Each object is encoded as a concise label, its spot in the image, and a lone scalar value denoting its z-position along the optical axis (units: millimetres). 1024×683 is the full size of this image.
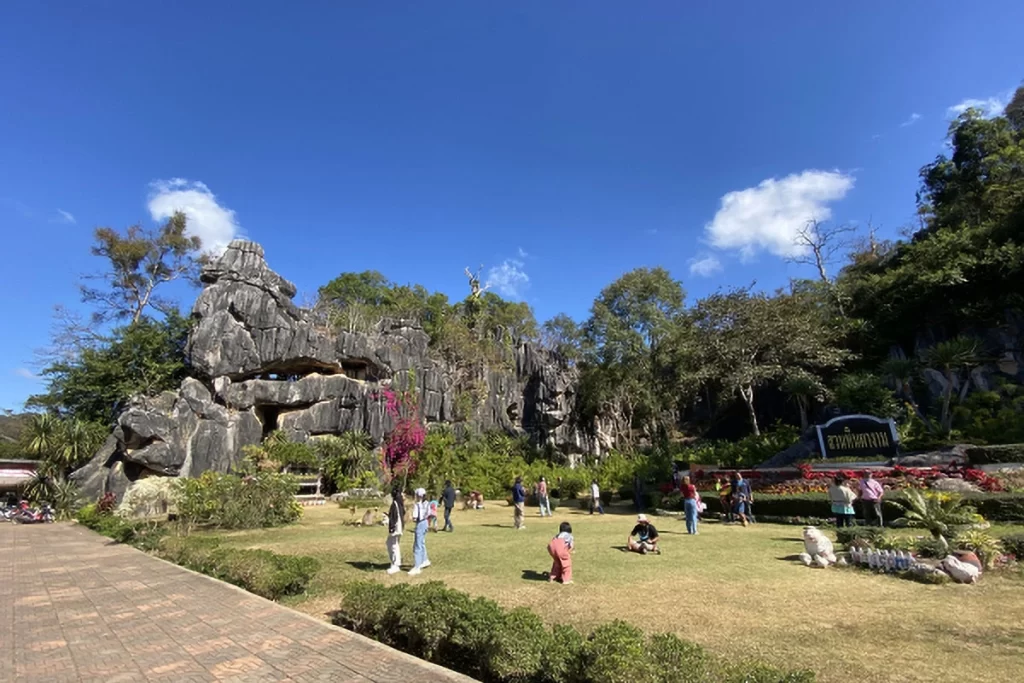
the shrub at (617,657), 3711
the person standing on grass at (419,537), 9453
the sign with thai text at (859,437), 17264
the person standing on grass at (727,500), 15484
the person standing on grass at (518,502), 15520
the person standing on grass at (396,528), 9484
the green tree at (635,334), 33625
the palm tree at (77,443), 27984
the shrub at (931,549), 8172
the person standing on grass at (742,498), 14633
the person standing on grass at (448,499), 15195
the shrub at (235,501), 16312
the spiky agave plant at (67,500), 27031
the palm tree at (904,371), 23094
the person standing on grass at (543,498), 18734
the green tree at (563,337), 42062
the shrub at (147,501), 22469
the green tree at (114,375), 31219
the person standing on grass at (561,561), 8234
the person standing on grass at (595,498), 19183
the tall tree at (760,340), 26859
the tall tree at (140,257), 35500
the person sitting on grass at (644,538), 10500
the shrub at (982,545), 7969
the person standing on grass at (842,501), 12000
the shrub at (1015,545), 8250
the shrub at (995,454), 15012
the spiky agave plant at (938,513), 9164
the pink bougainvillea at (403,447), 25609
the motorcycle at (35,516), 26122
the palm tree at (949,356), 20203
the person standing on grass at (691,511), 13039
